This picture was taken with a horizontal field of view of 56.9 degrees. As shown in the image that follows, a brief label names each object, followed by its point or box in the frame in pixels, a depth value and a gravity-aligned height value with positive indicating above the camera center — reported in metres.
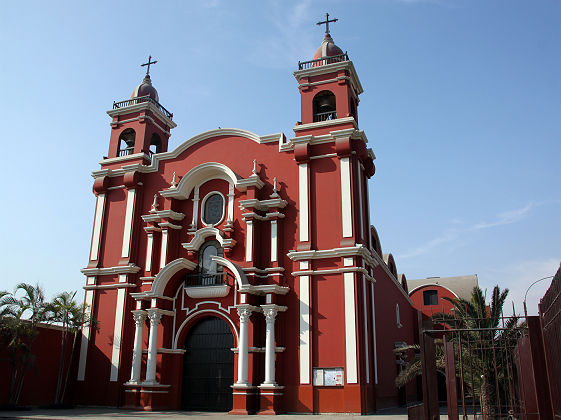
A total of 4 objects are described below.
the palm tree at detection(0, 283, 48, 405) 19.43 +1.81
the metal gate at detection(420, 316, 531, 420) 14.22 +0.66
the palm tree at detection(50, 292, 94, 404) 21.22 +2.48
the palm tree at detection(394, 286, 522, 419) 15.99 +1.12
